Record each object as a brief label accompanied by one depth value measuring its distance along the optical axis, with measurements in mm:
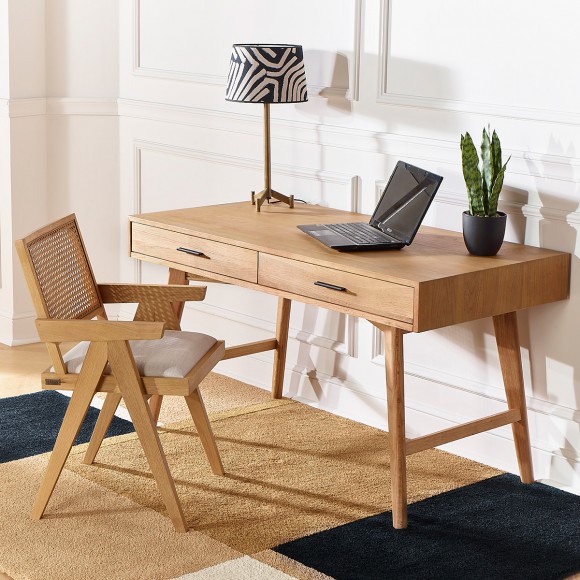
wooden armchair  2857
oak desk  2857
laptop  3113
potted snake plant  3037
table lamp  3527
